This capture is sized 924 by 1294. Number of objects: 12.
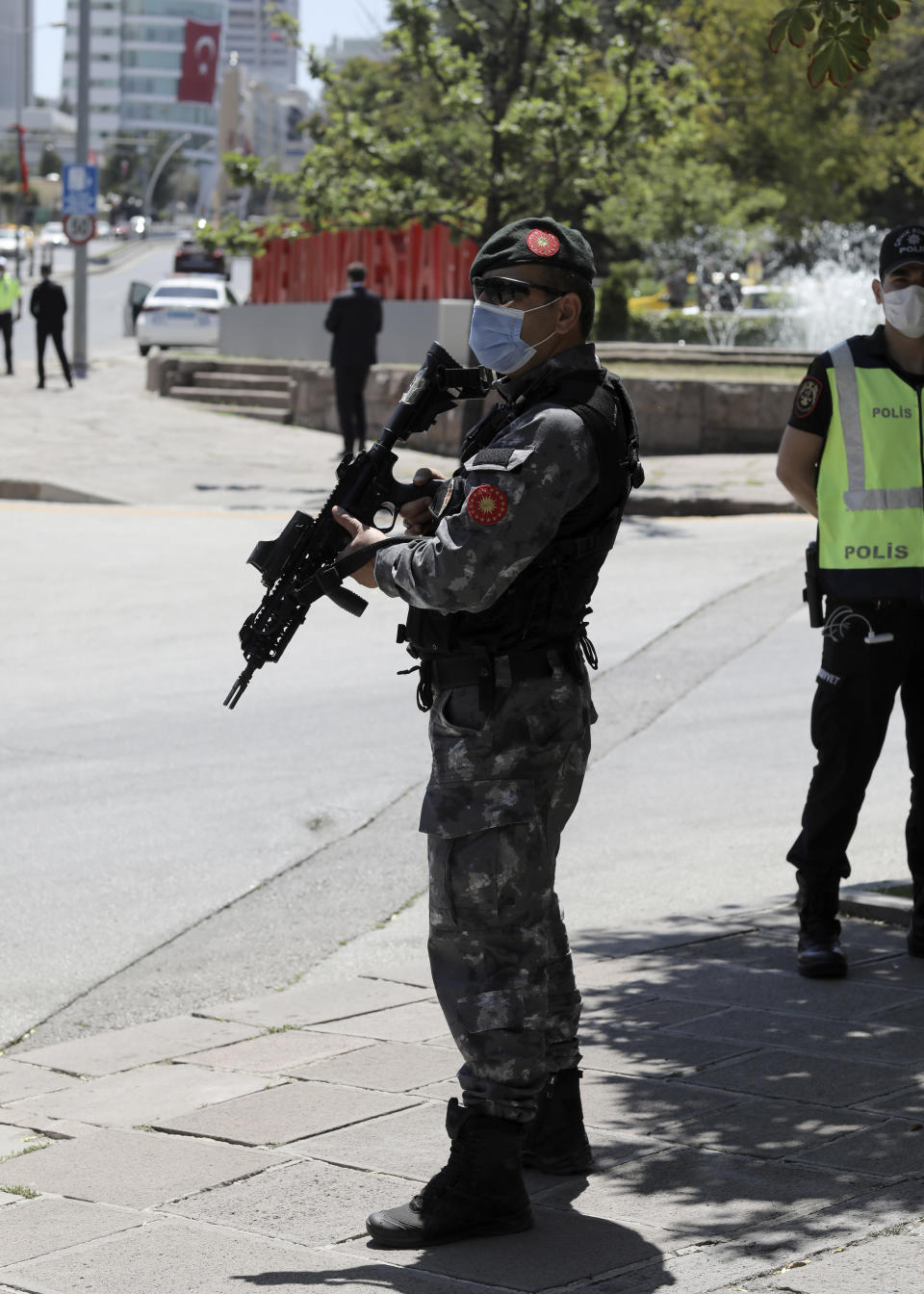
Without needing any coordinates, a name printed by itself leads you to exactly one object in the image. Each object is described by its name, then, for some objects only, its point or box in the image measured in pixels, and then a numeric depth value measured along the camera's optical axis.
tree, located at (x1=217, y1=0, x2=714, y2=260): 17.66
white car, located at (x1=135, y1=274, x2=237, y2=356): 34.75
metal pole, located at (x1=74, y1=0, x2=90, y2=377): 28.08
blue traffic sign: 28.31
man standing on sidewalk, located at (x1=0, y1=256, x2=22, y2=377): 26.38
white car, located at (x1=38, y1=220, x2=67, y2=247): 90.16
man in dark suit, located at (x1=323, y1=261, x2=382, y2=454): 18.36
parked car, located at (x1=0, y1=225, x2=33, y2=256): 78.27
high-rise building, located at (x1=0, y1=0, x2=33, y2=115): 175.62
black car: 60.25
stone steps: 23.55
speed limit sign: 27.92
